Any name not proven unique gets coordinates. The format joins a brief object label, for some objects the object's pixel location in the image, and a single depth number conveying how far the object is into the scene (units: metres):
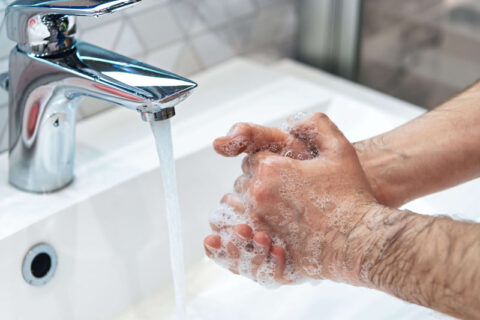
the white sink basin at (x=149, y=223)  0.75
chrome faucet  0.68
